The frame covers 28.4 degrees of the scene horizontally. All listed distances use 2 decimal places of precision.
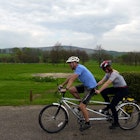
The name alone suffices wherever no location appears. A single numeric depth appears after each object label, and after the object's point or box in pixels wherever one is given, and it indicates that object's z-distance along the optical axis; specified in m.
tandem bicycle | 6.53
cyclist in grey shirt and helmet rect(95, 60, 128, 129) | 6.62
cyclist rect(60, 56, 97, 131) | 6.48
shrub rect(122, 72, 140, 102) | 10.24
